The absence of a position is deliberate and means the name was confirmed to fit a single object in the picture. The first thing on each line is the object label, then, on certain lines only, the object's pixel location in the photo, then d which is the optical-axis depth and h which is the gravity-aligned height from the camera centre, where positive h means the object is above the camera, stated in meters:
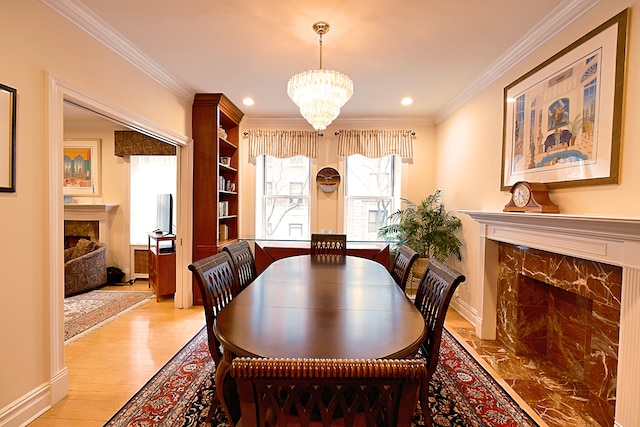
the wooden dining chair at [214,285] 1.75 -0.51
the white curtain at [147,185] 5.26 +0.29
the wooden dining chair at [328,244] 3.69 -0.46
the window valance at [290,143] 4.77 +0.96
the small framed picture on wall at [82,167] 5.15 +0.56
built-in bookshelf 3.89 +0.37
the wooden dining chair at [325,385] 0.67 -0.40
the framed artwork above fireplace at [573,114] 1.81 +0.67
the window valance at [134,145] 5.04 +0.92
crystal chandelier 2.23 +0.84
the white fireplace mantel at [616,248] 1.60 -0.24
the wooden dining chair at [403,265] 2.33 -0.46
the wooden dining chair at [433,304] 1.57 -0.54
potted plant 3.85 -0.30
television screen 5.04 -0.18
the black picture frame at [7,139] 1.70 +0.33
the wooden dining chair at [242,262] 2.47 -0.49
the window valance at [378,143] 4.68 +0.97
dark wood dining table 1.21 -0.55
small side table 4.13 -0.87
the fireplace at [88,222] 5.05 -0.35
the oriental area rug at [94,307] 3.30 -1.33
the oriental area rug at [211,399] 1.90 -1.31
